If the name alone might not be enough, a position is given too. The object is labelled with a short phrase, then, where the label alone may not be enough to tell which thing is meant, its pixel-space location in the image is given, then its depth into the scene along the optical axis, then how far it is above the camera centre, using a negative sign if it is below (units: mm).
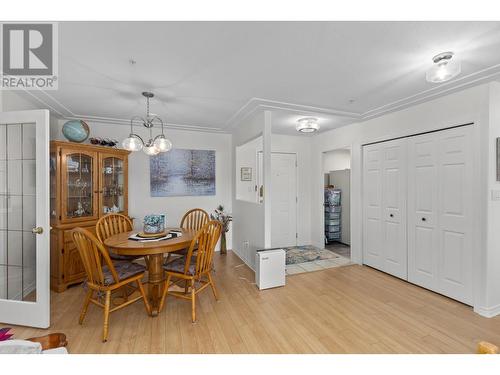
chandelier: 2424 +459
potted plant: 4378 -617
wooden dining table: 2162 -593
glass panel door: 2111 -305
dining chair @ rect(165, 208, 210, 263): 3533 -517
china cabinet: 2867 -108
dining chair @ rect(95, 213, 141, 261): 2723 -510
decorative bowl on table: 2607 -423
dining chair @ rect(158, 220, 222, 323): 2291 -821
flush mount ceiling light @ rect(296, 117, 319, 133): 3656 +1000
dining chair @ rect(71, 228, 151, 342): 1940 -823
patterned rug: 3623 -1260
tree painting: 4088 +257
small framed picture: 4105 +235
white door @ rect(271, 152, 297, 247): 4746 -270
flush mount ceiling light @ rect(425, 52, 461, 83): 1841 +976
